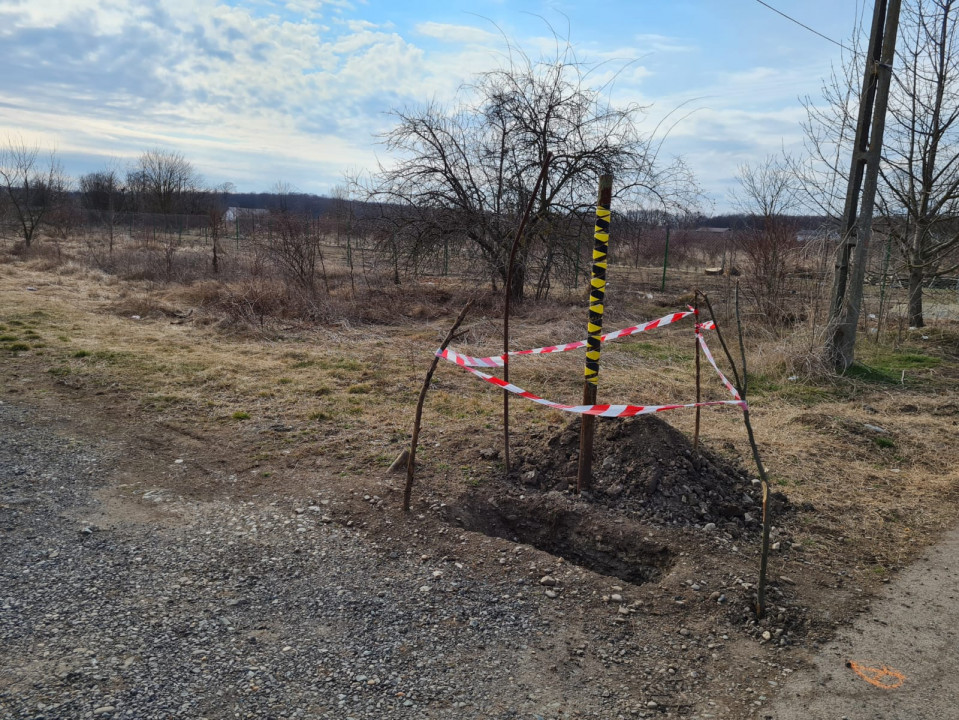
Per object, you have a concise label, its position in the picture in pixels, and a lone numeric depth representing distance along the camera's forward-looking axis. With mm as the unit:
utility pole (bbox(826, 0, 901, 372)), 8430
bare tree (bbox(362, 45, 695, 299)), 14680
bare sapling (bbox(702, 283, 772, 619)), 3248
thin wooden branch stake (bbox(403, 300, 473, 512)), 4332
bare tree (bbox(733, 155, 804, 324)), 12562
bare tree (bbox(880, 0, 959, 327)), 10000
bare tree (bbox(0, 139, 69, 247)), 26203
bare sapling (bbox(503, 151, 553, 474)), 4254
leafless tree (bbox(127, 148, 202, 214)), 50125
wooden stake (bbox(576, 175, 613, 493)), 4195
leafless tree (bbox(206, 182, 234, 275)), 19419
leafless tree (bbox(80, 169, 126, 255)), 50388
